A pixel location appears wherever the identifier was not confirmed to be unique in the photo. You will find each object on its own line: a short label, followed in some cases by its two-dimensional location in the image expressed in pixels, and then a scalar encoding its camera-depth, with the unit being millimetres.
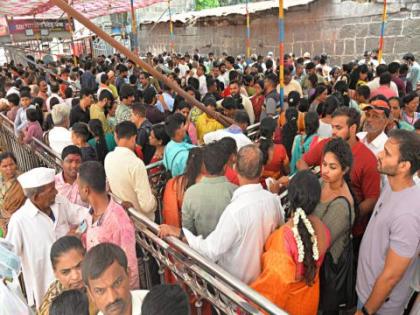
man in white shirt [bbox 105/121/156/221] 3129
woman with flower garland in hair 1987
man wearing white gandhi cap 2574
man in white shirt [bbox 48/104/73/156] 4520
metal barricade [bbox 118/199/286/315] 1843
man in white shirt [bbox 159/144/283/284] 2217
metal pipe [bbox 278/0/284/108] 4943
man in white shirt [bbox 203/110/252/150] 3906
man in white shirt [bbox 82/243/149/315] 1692
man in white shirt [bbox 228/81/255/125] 6034
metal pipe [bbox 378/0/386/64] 7605
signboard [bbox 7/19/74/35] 16391
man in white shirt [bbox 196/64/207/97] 8430
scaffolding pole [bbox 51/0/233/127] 1982
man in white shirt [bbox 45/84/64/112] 6574
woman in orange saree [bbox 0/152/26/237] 2975
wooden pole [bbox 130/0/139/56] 7525
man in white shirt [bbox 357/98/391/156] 3354
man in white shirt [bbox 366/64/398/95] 5906
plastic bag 1887
